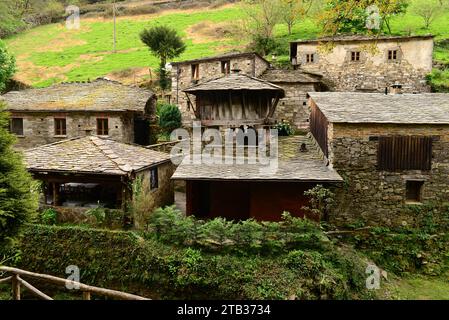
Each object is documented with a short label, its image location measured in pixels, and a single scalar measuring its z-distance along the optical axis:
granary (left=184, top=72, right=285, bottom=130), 18.52
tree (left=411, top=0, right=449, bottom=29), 44.88
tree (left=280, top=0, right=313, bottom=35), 41.32
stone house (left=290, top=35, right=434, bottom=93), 29.41
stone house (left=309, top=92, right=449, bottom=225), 15.16
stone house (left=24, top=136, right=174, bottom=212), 15.75
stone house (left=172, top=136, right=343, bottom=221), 15.17
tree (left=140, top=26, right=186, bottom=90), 36.81
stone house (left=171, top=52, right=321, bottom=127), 26.97
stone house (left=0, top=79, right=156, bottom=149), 24.36
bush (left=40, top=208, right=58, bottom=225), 15.91
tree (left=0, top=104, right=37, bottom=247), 8.84
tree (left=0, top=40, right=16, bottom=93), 29.20
